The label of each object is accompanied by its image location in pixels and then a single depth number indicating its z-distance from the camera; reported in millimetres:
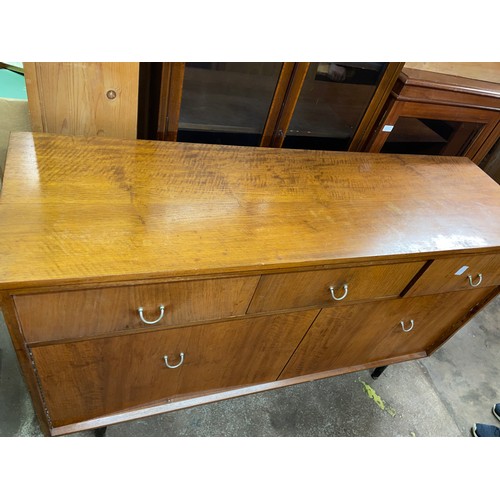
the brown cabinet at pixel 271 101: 980
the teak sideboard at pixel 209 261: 718
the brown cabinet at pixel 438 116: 1189
